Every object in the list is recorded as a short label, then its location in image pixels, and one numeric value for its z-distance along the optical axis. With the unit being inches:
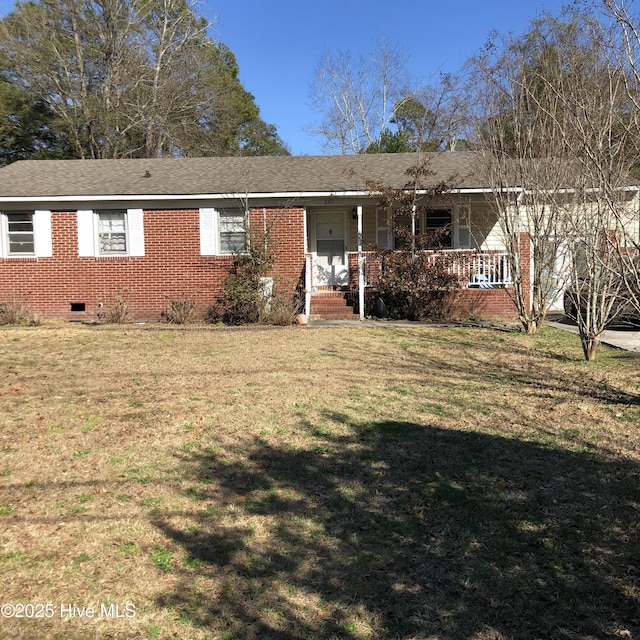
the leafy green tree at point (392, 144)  1095.6
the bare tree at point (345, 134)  1360.7
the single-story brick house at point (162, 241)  531.5
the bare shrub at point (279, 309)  475.8
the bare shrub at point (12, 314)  502.9
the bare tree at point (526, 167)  345.1
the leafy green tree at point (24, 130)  1027.3
